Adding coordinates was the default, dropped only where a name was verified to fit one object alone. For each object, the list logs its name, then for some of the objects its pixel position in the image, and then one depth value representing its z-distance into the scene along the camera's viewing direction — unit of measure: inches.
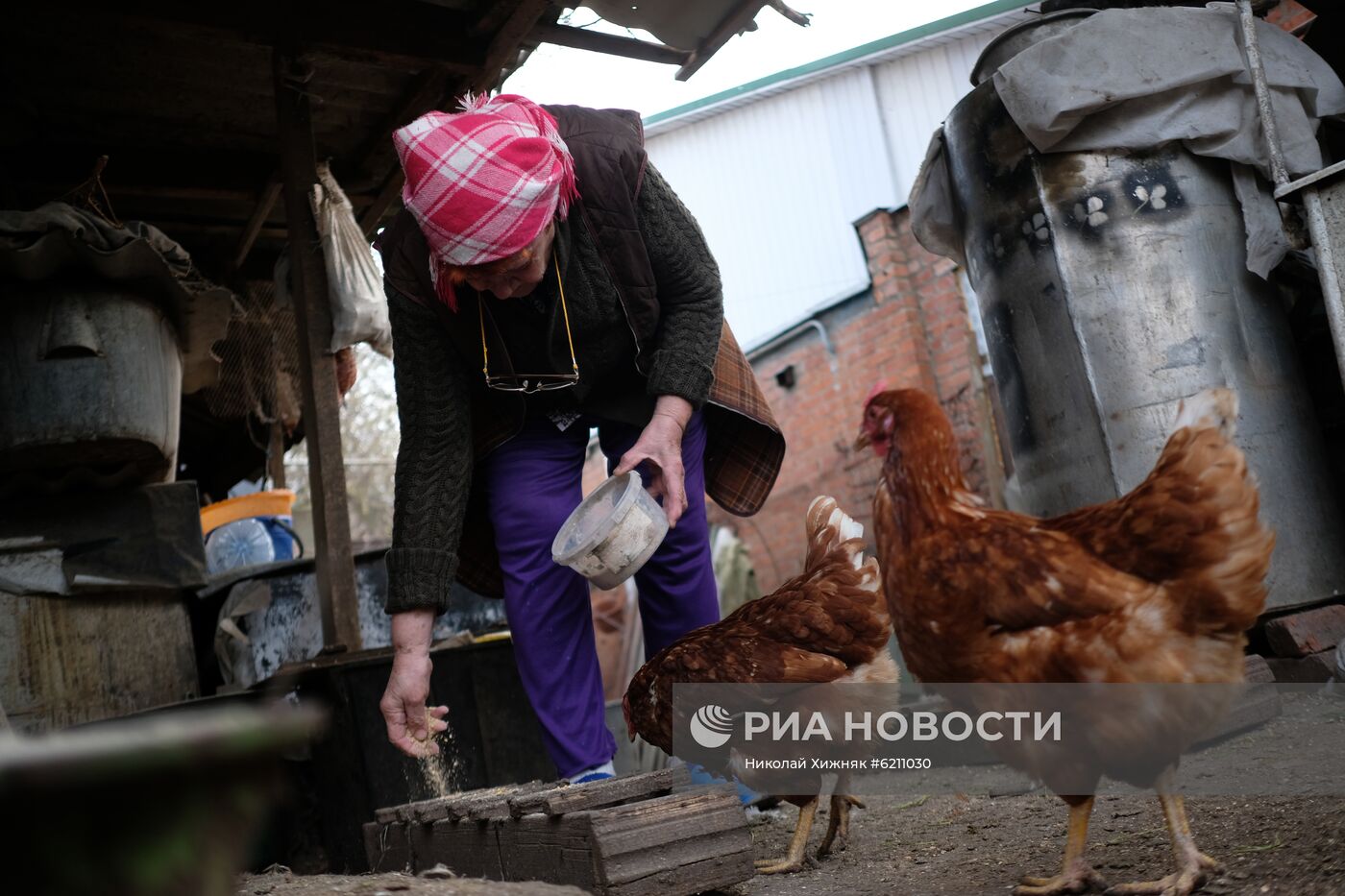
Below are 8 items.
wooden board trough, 69.6
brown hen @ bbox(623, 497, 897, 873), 94.9
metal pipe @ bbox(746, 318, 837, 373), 391.9
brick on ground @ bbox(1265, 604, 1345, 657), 132.6
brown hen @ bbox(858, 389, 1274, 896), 70.0
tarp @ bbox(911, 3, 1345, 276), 143.3
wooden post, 150.7
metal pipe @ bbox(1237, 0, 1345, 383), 119.0
